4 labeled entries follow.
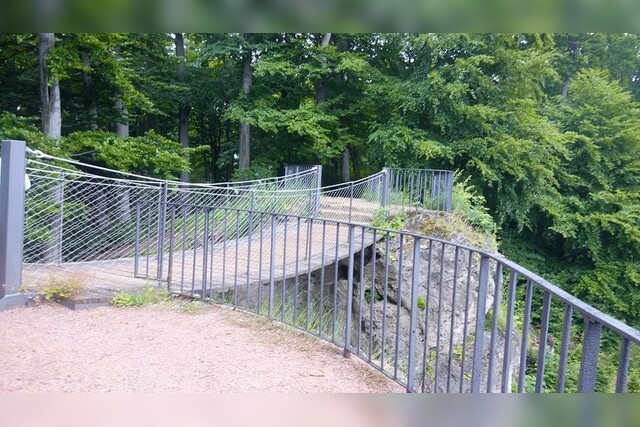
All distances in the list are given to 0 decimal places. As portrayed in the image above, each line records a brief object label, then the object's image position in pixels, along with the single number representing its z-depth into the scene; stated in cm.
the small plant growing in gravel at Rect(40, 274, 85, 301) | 417
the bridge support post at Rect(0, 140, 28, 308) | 400
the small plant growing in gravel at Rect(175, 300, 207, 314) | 421
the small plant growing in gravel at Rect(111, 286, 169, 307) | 427
